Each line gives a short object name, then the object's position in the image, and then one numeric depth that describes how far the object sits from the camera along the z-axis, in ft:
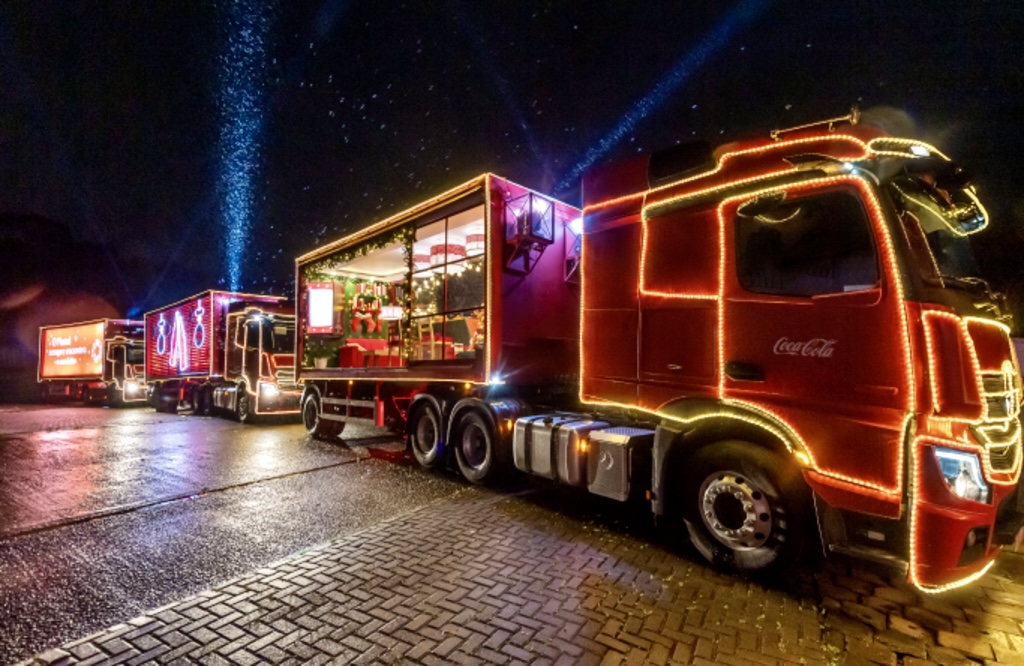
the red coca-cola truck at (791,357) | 9.66
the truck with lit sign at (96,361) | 73.20
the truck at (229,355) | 44.24
